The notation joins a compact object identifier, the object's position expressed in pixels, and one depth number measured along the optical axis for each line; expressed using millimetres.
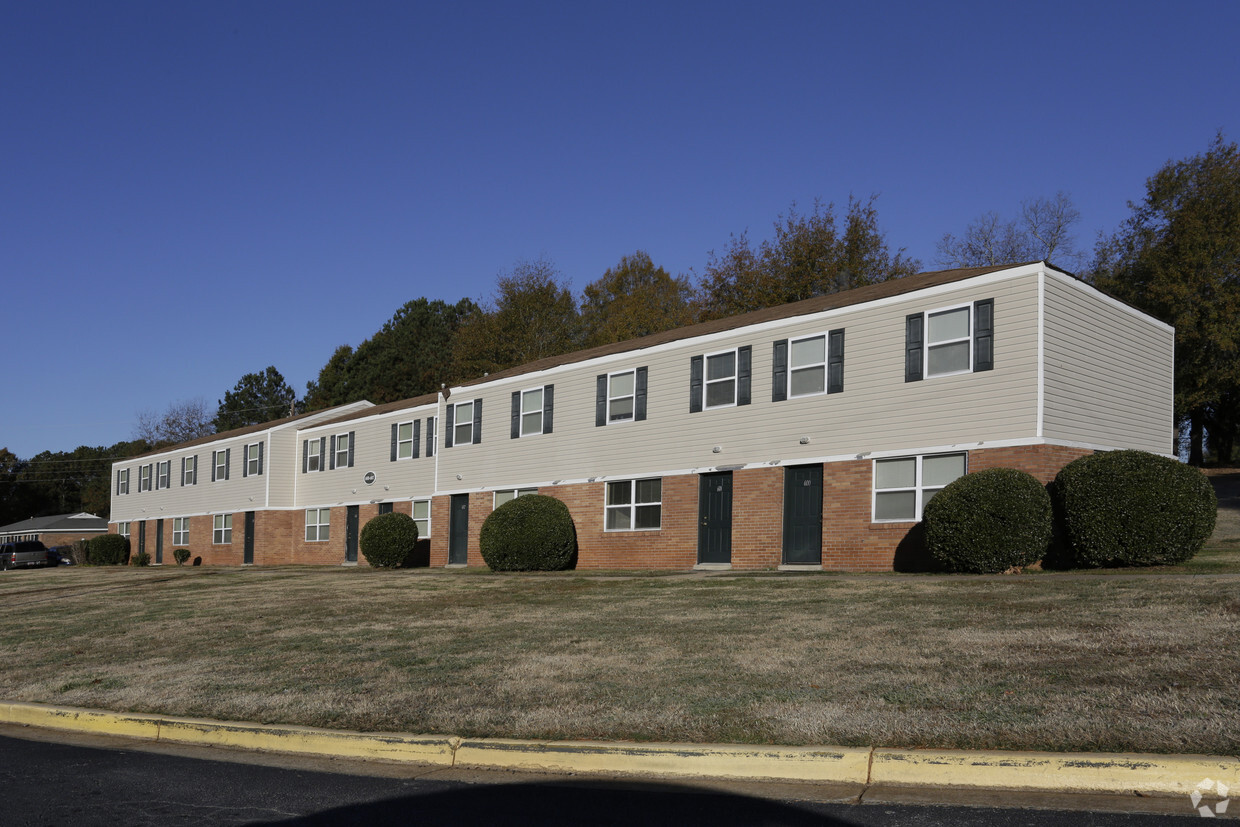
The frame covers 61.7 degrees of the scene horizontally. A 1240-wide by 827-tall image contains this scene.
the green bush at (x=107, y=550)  53062
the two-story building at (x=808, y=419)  18984
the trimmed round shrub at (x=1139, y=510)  16281
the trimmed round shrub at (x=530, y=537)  25828
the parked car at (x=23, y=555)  54344
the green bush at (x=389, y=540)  32344
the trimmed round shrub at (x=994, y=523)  16781
